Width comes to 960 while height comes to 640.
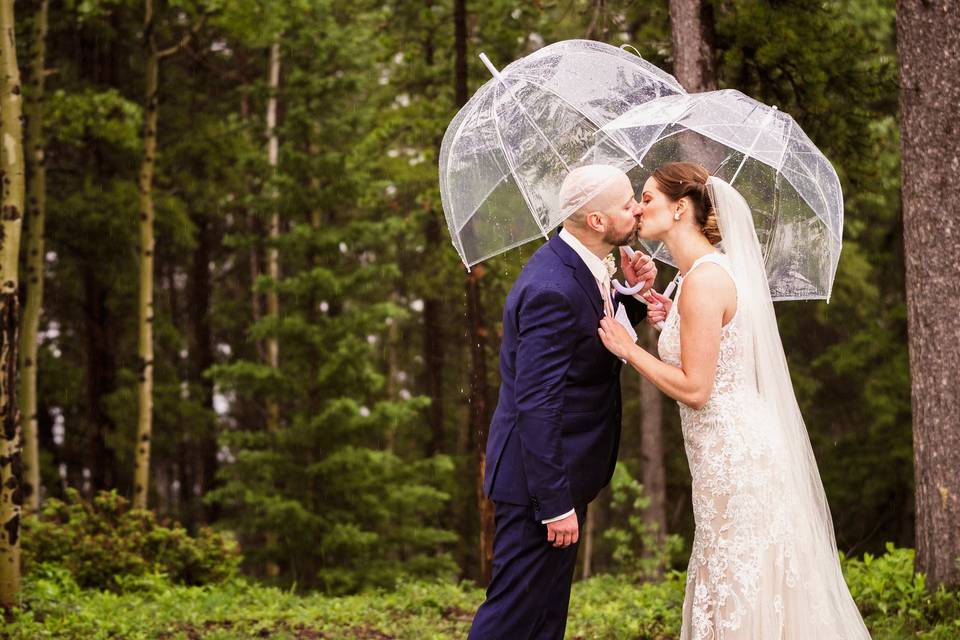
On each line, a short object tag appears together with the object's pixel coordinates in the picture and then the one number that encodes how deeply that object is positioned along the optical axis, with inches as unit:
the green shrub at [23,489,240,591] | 430.3
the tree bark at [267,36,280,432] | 684.1
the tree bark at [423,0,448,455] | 886.4
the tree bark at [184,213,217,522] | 868.6
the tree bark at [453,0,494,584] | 478.0
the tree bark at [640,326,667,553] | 619.5
